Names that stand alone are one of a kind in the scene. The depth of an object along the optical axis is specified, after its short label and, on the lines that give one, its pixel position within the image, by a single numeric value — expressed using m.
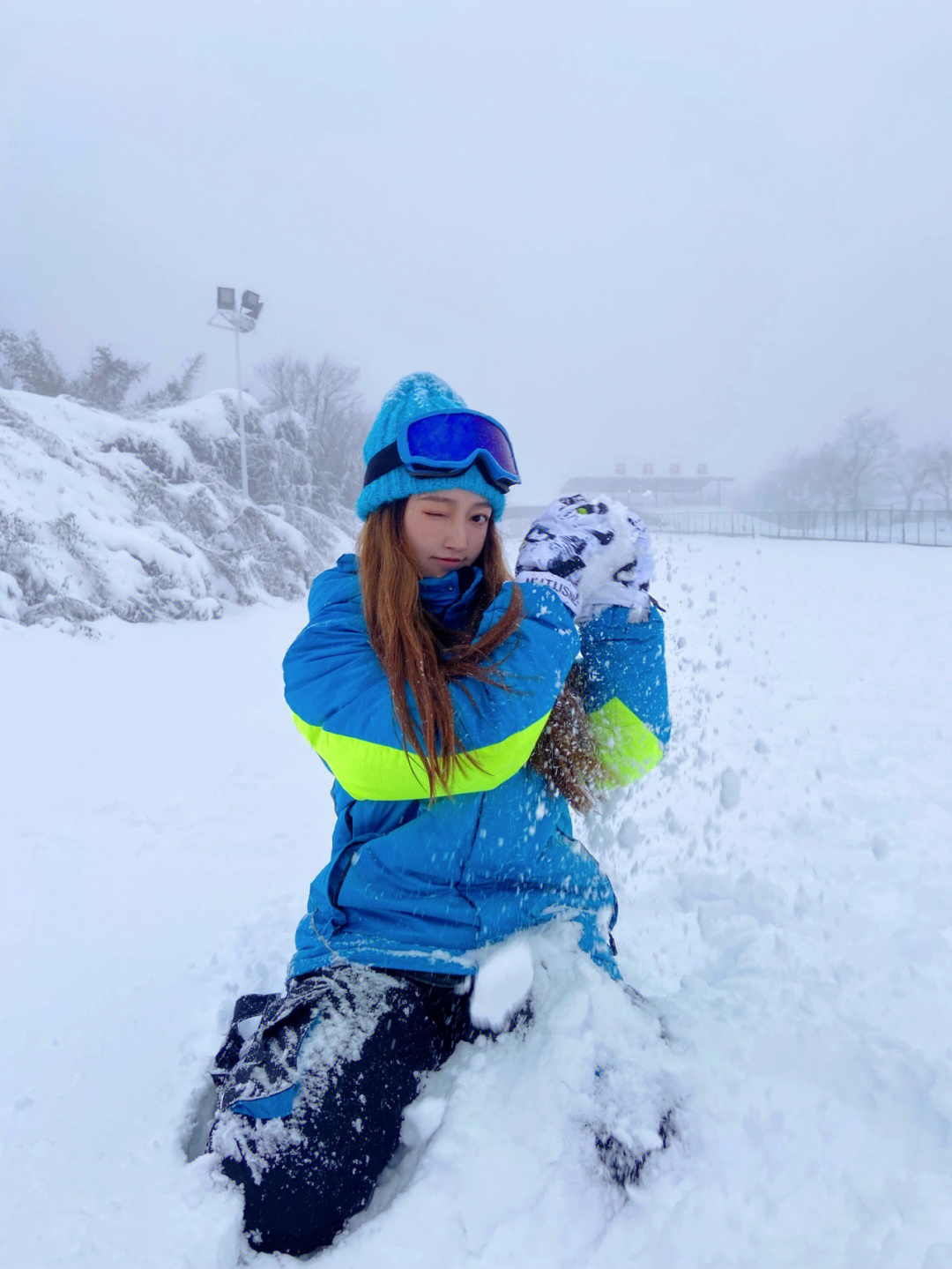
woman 1.42
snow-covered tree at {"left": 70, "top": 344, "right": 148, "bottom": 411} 18.38
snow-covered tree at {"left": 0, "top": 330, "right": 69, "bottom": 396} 17.27
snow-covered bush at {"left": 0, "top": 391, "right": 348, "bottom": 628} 8.69
